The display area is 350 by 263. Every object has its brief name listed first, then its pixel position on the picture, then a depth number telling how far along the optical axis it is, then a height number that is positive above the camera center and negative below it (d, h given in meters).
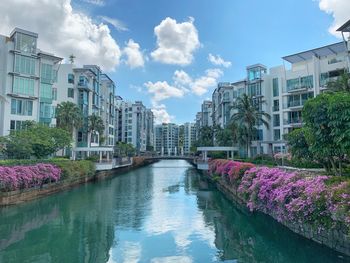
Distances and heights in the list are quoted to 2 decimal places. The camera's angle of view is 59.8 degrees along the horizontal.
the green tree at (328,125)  14.45 +1.42
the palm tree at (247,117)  47.84 +5.87
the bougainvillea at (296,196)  12.05 -2.07
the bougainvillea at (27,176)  24.33 -1.94
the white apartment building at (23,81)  44.88 +11.24
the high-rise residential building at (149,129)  142.75 +12.13
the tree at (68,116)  48.62 +6.07
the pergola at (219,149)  50.86 +0.84
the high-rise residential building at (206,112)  113.38 +15.85
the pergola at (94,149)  48.97 +0.79
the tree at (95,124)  59.25 +5.83
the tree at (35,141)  33.84 +1.49
